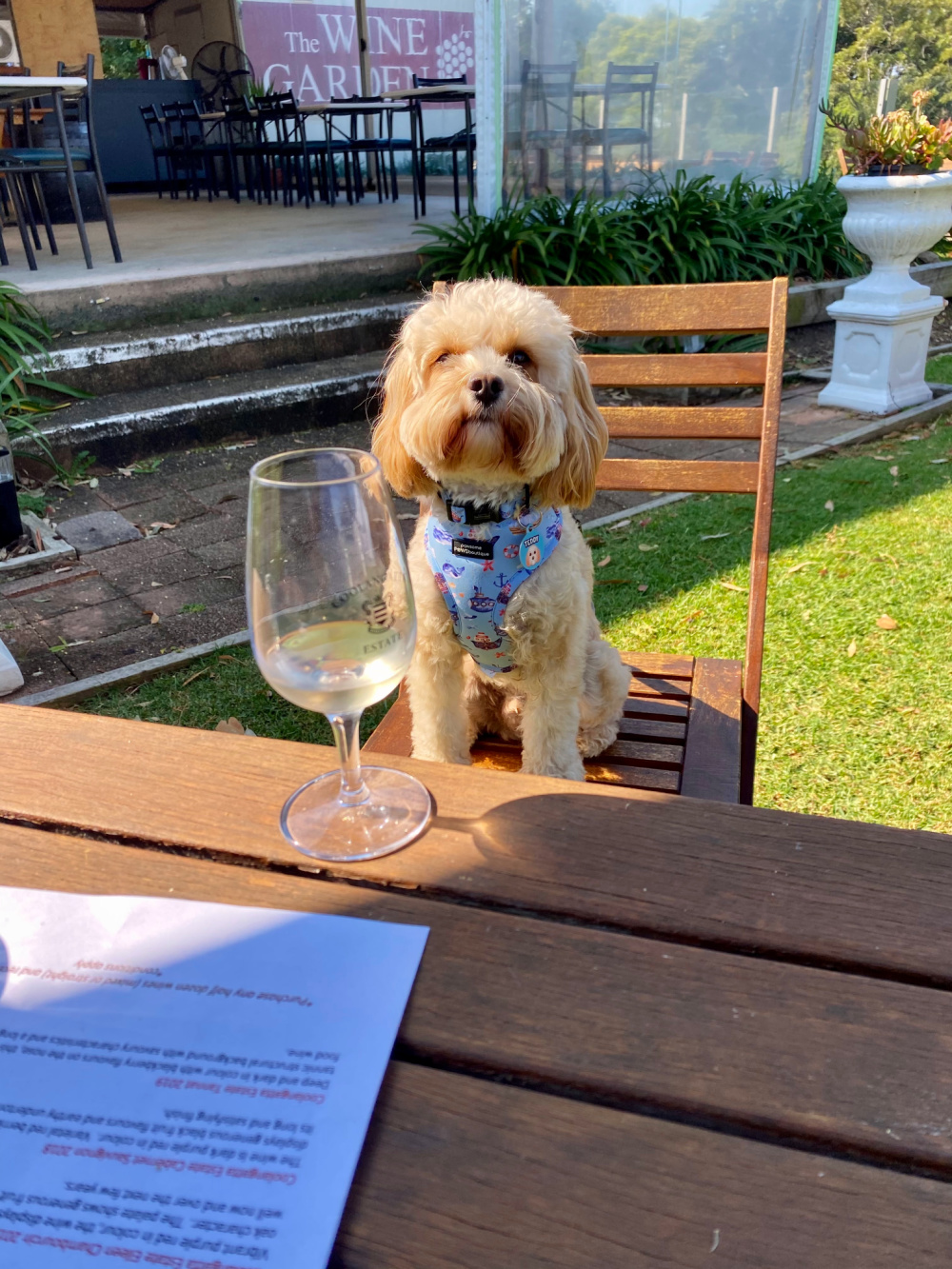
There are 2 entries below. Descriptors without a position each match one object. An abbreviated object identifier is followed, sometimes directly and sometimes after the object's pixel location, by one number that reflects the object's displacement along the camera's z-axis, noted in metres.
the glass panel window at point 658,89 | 7.70
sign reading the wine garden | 15.59
